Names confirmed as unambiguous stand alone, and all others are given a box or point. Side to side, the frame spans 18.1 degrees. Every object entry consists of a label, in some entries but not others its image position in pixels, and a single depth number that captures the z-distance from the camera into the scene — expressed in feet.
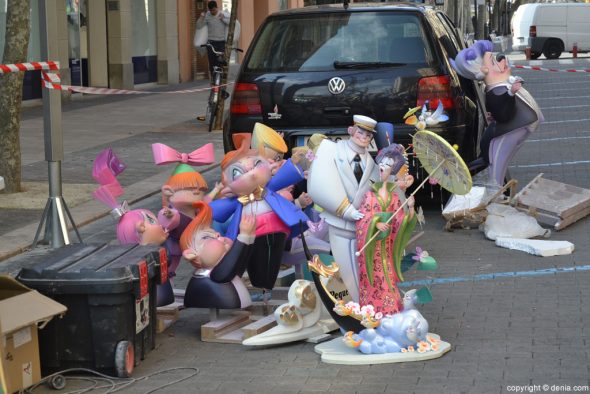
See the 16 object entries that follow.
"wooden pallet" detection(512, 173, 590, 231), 50.40
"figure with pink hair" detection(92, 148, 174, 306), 34.44
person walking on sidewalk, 119.16
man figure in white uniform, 32.22
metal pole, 46.50
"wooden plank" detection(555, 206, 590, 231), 50.07
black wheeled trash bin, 30.20
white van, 223.67
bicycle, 92.91
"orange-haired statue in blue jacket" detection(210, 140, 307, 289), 34.36
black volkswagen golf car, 51.89
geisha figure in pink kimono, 31.99
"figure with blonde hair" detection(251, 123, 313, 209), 36.23
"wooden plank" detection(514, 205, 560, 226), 50.24
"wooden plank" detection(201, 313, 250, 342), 34.23
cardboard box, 28.21
